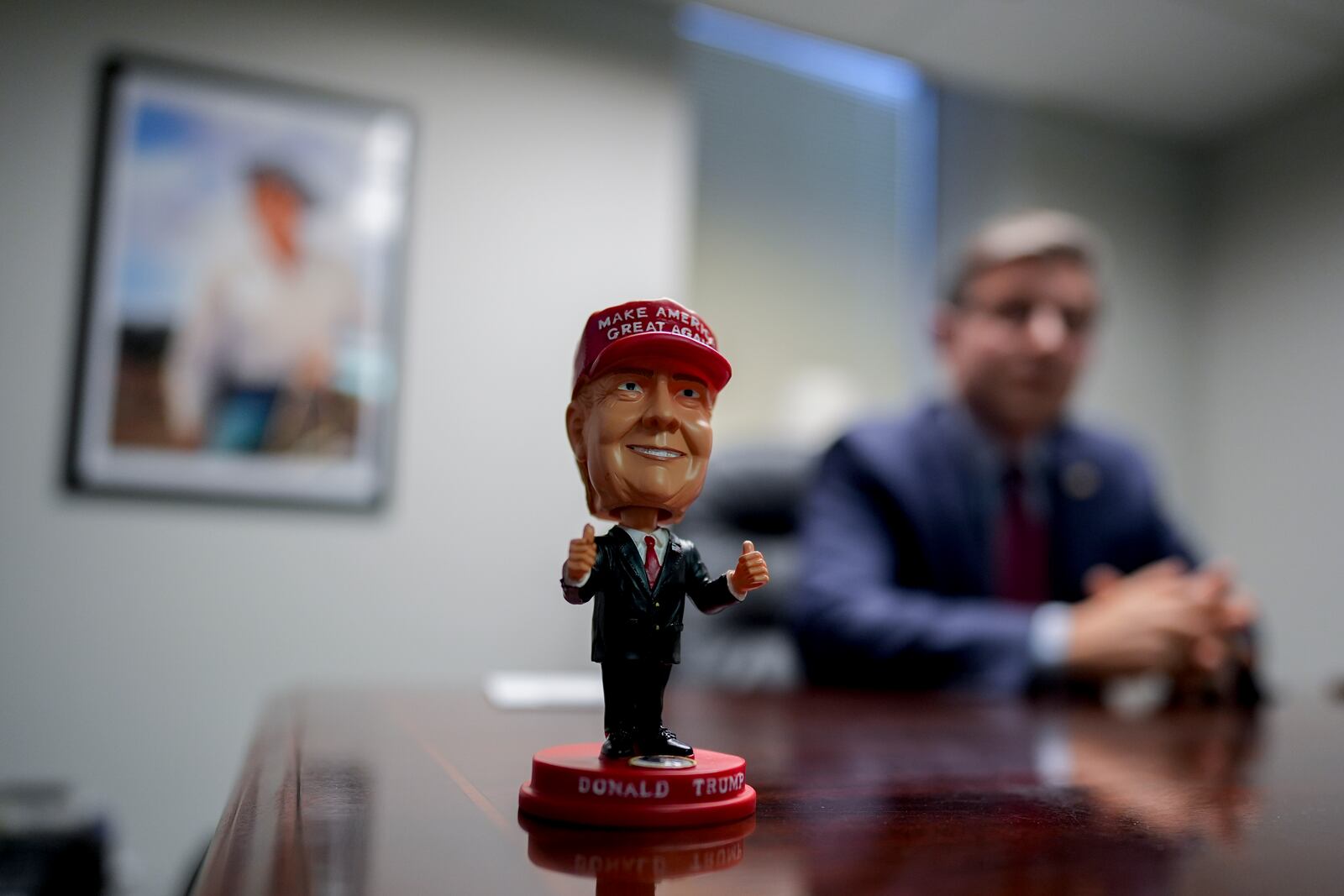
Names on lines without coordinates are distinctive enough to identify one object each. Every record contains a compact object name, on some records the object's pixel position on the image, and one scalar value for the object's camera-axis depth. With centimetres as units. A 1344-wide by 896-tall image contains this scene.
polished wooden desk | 34
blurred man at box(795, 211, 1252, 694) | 150
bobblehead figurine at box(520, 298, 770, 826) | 47
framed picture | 234
